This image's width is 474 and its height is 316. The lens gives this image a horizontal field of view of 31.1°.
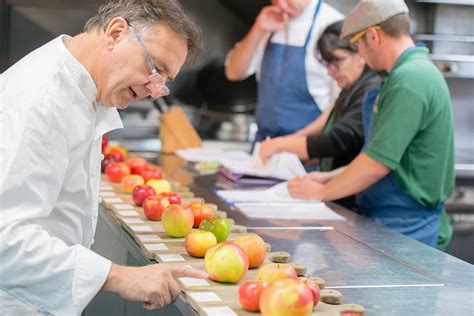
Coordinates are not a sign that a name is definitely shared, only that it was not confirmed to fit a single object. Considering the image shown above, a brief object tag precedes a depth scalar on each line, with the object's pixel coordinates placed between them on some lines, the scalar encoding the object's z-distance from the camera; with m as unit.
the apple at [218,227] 2.40
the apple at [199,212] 2.63
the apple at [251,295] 1.80
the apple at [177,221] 2.49
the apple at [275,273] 1.95
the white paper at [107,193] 3.29
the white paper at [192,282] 1.98
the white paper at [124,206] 2.98
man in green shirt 3.00
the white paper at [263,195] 3.29
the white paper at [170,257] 2.24
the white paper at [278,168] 3.75
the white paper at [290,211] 3.05
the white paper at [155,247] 2.35
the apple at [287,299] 1.70
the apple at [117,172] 3.59
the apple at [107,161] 3.89
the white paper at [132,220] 2.72
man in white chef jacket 1.77
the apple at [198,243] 2.26
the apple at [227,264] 2.00
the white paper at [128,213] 2.85
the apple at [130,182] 3.30
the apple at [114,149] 4.14
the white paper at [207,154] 4.39
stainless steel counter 1.97
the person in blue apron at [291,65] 4.41
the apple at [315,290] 1.82
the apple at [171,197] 2.83
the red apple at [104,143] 4.30
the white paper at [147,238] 2.46
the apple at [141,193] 3.01
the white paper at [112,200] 3.13
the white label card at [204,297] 1.87
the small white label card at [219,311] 1.78
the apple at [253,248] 2.15
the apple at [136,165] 3.69
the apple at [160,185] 3.19
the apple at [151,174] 3.50
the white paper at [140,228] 2.59
